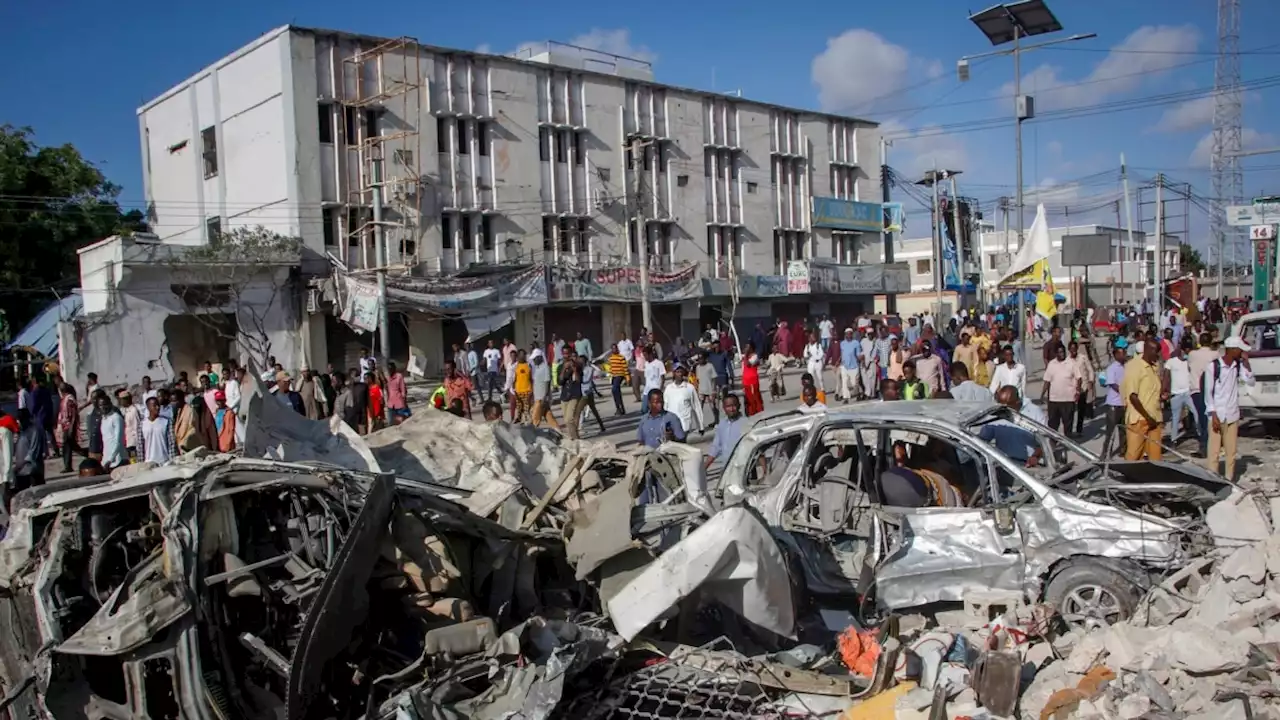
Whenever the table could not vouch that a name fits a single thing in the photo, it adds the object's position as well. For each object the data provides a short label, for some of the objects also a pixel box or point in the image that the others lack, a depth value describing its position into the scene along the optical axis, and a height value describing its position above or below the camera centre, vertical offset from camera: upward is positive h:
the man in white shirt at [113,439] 12.33 -1.10
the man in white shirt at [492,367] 21.89 -0.70
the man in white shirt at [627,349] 23.97 -0.44
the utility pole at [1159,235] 28.73 +2.82
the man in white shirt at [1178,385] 12.73 -1.00
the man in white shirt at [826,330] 28.51 -0.20
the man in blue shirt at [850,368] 19.14 -0.90
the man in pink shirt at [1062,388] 12.64 -0.97
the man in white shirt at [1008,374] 12.77 -0.78
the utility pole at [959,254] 42.06 +2.94
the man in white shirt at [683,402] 12.64 -0.95
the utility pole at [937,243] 37.72 +2.97
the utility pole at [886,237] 45.09 +3.97
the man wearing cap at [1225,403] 10.77 -1.07
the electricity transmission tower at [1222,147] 47.09 +7.91
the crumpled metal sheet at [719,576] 5.77 -1.49
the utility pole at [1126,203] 42.38 +4.80
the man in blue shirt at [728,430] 9.65 -1.04
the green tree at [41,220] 29.91 +4.30
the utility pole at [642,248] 29.06 +2.60
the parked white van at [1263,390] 12.80 -1.12
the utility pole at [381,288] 21.75 +1.25
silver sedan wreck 6.05 -1.31
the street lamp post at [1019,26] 18.16 +5.60
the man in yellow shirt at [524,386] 16.50 -0.86
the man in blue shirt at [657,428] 10.45 -1.06
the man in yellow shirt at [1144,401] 10.73 -1.01
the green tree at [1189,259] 79.93 +4.44
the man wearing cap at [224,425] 12.86 -1.06
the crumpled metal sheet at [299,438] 7.97 -0.80
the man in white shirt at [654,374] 17.56 -0.79
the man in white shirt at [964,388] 10.41 -0.77
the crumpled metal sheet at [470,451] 8.55 -1.06
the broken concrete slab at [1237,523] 5.71 -1.29
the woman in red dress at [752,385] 13.93 -0.88
